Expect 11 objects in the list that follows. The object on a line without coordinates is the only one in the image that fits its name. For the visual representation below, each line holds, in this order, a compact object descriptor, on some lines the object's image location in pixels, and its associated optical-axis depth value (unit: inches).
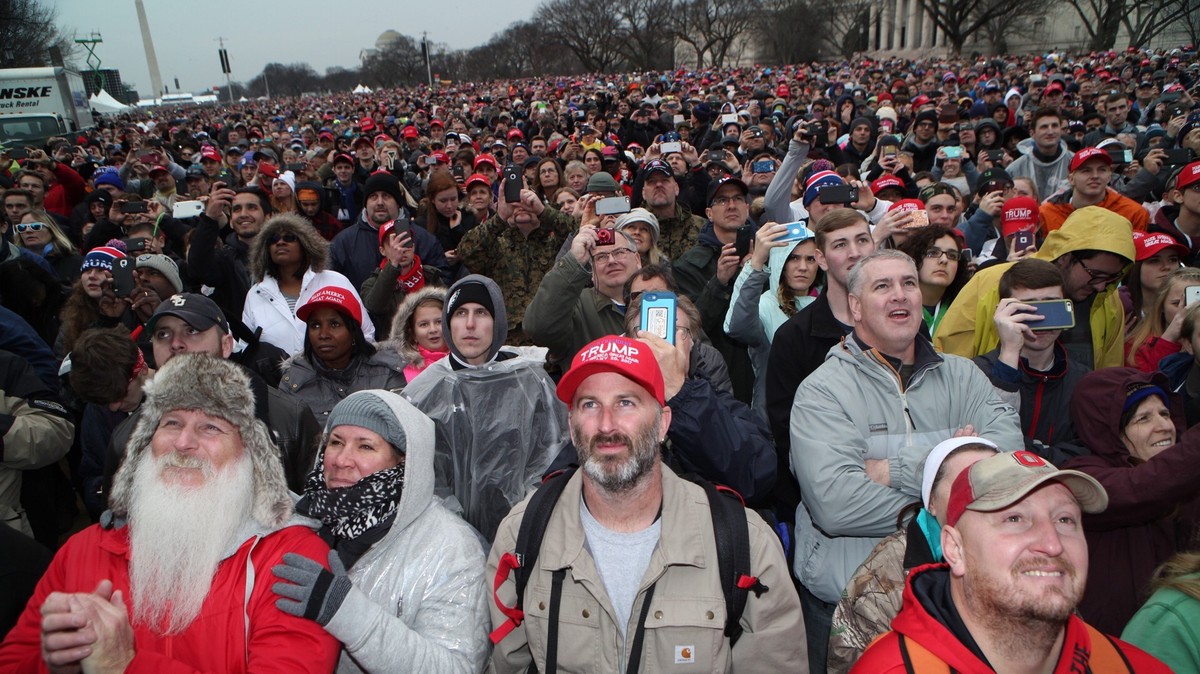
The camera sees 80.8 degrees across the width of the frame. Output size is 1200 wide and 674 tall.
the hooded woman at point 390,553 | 84.3
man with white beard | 78.5
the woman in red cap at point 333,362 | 151.6
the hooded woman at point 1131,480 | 96.6
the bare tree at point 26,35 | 1512.1
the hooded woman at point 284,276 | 194.5
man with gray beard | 86.2
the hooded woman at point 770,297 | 156.5
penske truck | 973.2
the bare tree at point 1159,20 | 1584.6
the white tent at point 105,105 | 1879.8
